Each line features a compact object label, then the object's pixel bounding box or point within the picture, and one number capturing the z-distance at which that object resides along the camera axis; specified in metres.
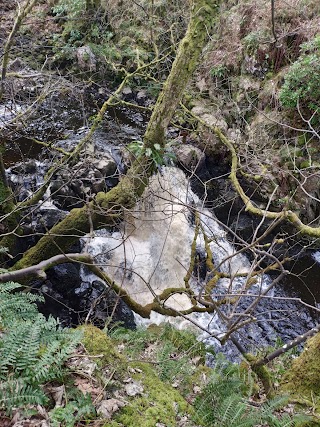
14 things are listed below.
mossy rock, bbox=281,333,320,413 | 3.09
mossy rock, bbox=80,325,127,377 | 2.22
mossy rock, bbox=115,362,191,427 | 1.92
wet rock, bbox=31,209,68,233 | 6.20
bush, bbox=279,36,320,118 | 7.43
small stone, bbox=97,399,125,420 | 1.85
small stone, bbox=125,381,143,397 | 2.12
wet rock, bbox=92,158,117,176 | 7.52
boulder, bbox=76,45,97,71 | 11.62
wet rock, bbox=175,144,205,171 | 8.70
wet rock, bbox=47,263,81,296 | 5.90
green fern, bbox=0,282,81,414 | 1.58
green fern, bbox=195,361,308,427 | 2.30
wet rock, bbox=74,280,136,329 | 5.57
